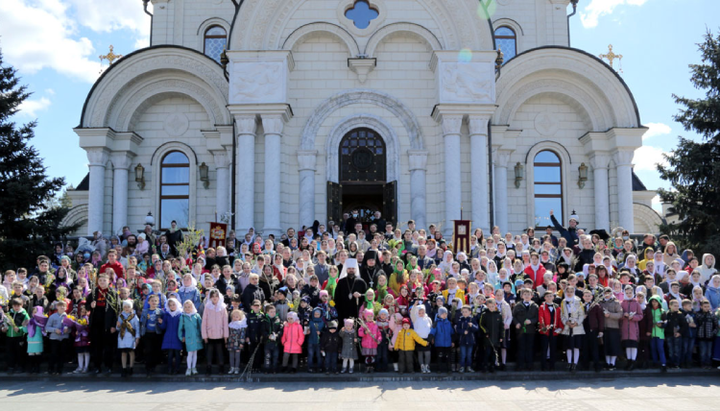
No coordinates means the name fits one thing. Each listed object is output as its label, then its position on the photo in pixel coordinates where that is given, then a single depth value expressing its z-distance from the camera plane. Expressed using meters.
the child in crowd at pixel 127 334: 10.10
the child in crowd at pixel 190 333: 10.14
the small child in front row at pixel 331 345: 10.20
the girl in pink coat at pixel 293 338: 10.19
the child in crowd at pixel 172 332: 10.19
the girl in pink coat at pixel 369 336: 10.20
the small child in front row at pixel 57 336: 10.25
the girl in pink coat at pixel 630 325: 10.39
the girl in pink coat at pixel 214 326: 10.17
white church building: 17.50
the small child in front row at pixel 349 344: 10.20
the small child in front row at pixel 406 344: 10.12
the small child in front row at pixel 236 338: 10.19
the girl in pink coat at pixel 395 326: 10.21
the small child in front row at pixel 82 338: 10.25
